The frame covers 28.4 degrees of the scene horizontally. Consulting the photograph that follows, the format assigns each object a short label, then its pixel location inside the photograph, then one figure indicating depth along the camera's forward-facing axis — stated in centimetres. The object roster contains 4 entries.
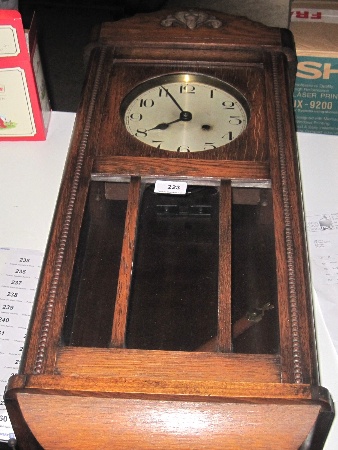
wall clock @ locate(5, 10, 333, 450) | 97
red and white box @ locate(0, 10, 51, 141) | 144
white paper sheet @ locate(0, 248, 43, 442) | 125
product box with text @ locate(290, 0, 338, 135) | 186
